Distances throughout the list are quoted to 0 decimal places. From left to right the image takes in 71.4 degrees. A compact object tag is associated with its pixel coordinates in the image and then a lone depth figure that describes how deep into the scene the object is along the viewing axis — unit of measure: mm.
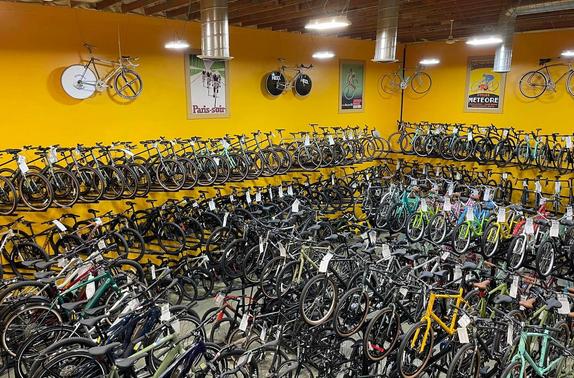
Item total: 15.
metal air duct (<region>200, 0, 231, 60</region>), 5371
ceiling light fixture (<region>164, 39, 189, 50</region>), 6324
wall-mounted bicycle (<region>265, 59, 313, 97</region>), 8727
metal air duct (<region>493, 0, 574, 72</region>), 6030
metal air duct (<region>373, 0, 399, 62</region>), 5922
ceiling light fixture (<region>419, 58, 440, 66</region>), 8986
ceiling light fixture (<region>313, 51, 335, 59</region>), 8052
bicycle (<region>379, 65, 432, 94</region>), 11023
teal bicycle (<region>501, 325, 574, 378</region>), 3544
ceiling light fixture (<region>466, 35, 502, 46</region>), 6076
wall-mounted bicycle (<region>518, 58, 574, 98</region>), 8664
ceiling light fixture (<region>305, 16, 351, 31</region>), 4812
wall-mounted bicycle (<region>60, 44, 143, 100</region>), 6434
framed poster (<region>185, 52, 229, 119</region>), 7691
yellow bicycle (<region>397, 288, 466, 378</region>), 3672
